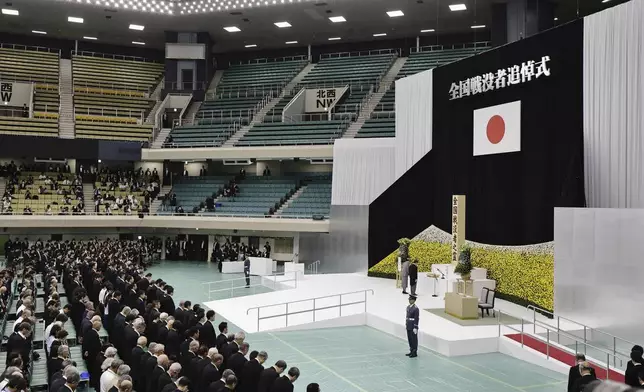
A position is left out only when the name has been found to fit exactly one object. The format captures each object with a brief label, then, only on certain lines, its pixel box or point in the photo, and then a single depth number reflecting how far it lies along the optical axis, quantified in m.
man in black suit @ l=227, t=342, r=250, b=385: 9.17
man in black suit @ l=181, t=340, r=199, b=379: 9.41
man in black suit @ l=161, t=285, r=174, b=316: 14.31
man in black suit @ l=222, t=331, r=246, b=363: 9.50
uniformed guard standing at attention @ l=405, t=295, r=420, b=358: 13.51
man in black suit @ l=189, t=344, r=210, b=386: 8.93
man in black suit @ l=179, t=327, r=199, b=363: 9.88
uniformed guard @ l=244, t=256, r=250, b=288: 24.45
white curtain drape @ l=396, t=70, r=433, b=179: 23.95
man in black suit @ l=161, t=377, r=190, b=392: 7.43
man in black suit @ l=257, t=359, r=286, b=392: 8.36
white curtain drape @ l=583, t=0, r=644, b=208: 14.83
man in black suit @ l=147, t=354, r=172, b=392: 8.37
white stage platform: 14.54
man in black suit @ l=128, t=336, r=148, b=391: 9.45
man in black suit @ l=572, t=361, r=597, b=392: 8.80
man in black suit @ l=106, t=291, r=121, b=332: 13.12
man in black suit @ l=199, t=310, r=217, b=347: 11.34
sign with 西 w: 37.41
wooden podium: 16.36
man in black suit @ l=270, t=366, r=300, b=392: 8.09
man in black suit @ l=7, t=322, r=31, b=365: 9.69
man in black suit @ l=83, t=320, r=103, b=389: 10.28
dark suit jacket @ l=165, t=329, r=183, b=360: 10.65
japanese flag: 18.97
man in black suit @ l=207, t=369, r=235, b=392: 7.78
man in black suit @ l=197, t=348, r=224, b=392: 8.57
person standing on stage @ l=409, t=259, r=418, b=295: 19.50
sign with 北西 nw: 37.47
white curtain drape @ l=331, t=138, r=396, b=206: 26.16
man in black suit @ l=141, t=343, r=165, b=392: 8.80
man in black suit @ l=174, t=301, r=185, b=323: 12.50
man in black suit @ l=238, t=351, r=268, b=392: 8.91
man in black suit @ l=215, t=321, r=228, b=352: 10.15
